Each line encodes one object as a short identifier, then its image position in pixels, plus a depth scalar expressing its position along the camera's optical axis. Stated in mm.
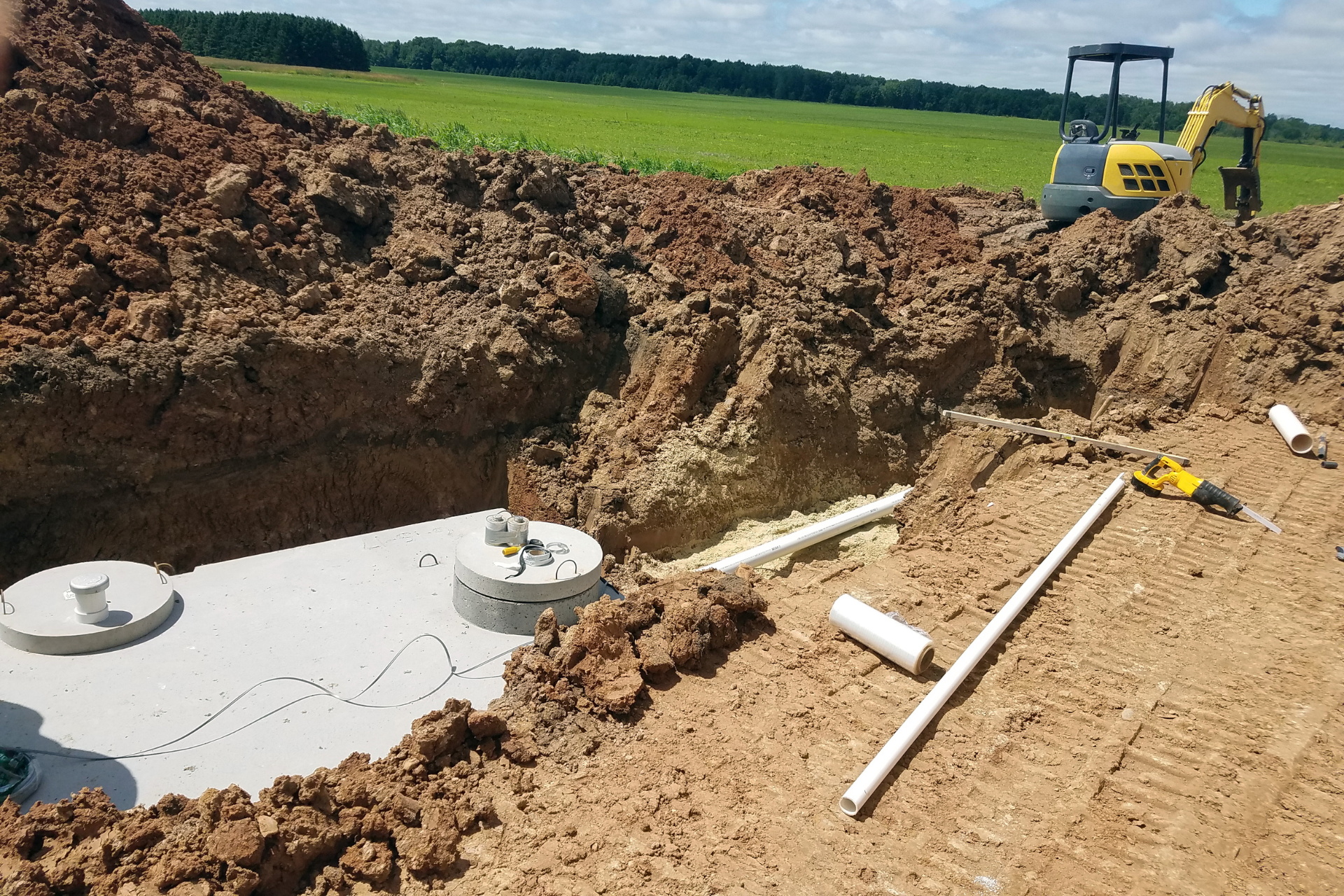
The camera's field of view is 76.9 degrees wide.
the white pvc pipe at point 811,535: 7522
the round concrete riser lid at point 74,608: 5500
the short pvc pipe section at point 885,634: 4910
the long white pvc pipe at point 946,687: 3998
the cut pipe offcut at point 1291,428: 8367
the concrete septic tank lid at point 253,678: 4824
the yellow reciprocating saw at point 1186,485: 7008
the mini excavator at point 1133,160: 12836
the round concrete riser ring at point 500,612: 6199
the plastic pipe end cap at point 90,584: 5496
